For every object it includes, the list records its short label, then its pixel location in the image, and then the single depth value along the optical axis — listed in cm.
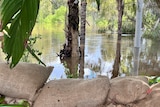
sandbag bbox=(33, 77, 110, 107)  126
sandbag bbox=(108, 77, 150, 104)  126
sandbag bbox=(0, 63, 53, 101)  127
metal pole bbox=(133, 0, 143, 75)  556
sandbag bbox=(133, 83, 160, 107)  124
